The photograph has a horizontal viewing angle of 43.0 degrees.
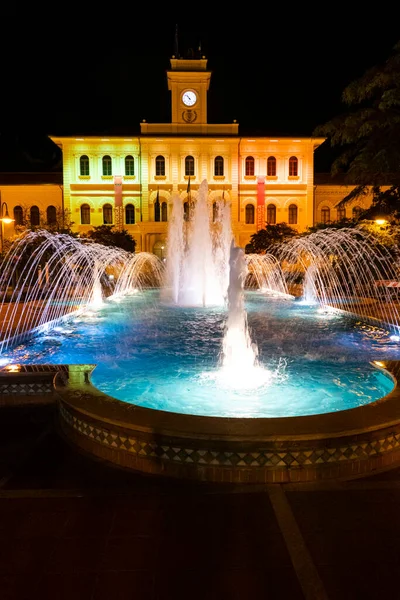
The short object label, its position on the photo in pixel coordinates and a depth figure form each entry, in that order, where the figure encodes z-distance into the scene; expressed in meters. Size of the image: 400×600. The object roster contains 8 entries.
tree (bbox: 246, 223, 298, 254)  34.00
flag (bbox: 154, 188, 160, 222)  42.22
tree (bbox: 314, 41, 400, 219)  16.11
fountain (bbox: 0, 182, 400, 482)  4.14
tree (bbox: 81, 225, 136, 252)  31.55
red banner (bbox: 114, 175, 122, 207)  41.25
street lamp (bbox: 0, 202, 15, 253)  19.82
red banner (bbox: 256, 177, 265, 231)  40.97
